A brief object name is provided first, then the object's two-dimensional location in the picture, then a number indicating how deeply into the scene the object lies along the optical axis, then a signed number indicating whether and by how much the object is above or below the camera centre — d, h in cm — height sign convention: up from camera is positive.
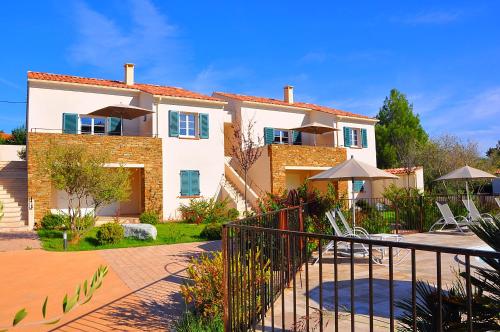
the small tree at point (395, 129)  3825 +547
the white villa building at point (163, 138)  1919 +264
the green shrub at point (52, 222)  1677 -107
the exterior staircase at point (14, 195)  1658 +5
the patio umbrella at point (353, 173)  1100 +42
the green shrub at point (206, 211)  1978 -96
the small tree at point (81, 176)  1372 +60
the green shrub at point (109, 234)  1350 -129
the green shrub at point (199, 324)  488 -159
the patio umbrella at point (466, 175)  1457 +40
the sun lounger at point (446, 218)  1356 -102
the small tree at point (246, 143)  2188 +272
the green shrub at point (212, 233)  1452 -143
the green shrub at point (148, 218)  1822 -110
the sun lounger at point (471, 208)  1353 -73
